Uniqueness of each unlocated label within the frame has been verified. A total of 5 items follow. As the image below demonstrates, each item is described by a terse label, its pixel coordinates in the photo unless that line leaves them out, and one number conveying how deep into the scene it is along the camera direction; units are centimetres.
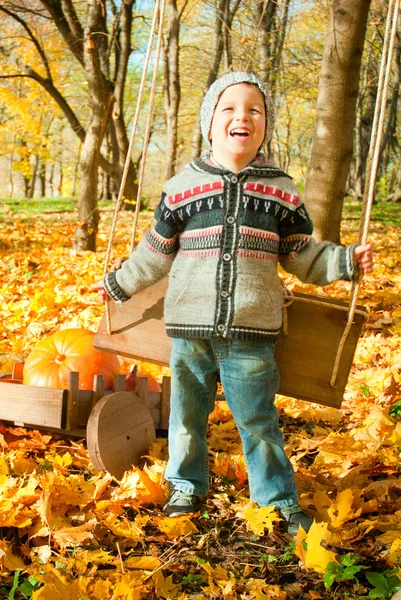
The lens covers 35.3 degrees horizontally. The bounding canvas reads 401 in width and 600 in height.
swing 253
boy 228
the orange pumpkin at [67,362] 329
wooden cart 276
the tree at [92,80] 789
